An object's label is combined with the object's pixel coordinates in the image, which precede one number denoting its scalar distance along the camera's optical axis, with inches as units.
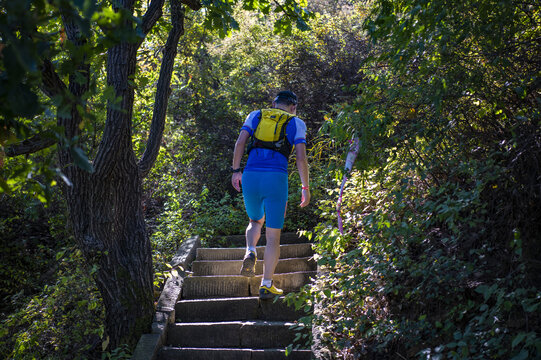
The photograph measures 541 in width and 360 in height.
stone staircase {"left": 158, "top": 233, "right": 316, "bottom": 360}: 187.5
